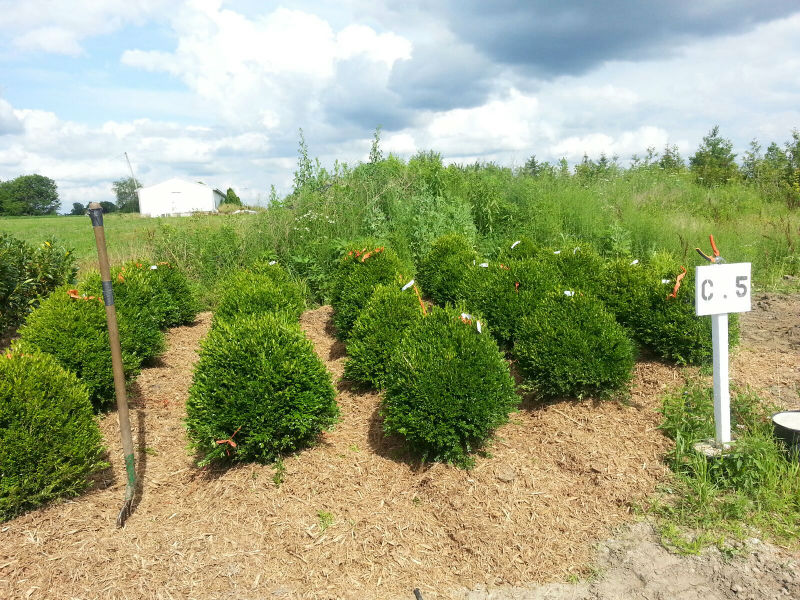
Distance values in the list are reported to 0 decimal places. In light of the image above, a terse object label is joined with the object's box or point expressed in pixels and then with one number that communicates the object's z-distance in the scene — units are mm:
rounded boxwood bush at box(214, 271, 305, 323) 5483
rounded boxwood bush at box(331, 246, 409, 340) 5703
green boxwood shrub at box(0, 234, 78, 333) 6059
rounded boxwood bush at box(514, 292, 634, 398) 3863
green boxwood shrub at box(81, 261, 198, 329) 5523
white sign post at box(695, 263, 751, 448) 3225
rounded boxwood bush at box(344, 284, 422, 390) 4434
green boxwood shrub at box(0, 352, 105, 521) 3006
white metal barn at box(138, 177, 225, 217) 55625
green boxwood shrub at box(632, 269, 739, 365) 4332
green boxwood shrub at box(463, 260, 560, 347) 4906
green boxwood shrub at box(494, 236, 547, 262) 6756
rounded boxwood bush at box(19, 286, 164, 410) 4363
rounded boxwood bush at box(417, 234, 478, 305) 6504
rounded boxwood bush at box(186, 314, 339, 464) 3305
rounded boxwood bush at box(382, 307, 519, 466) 3271
